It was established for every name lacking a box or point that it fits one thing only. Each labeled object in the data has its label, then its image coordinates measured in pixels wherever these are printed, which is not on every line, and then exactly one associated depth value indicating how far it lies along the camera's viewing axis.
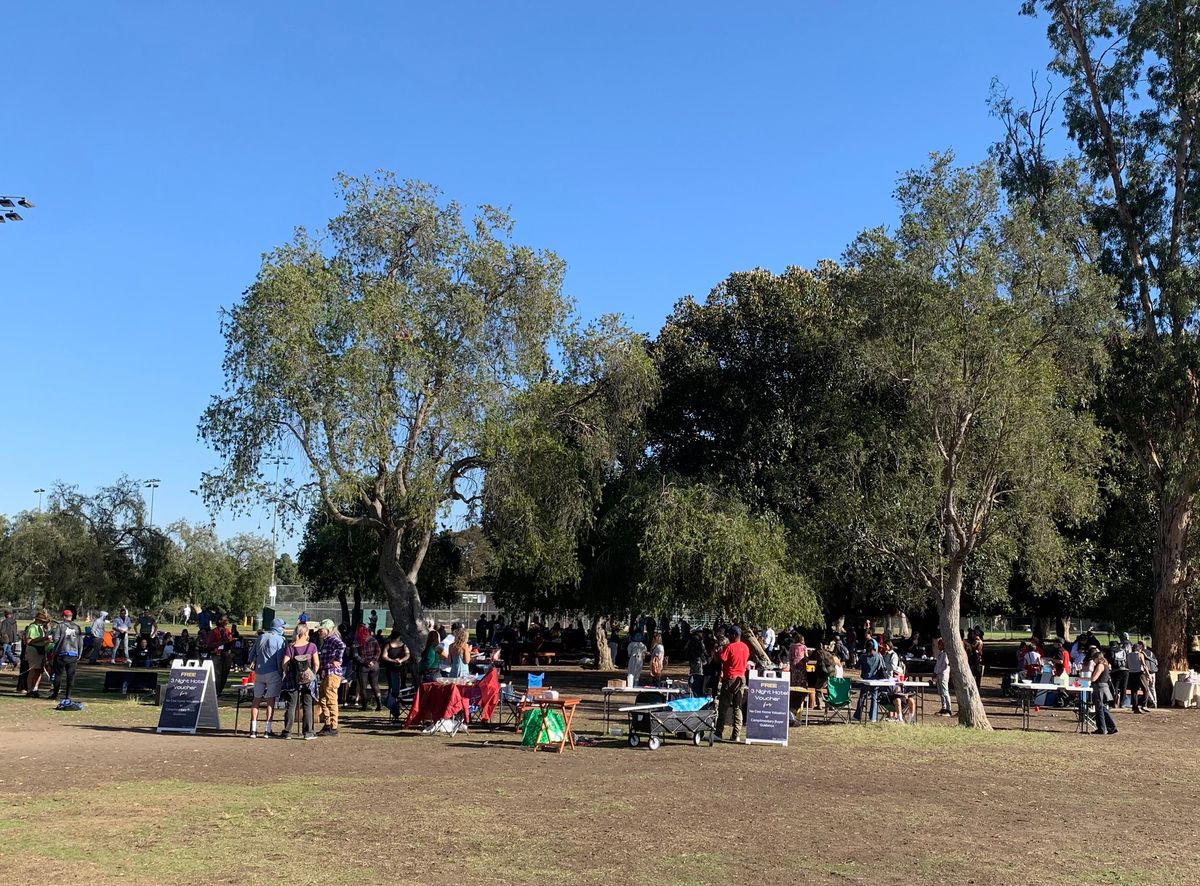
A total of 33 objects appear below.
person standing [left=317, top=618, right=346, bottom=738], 15.22
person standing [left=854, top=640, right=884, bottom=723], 19.27
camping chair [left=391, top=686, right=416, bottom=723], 16.86
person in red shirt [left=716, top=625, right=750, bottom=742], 15.86
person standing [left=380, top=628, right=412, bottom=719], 16.97
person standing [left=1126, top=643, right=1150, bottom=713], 23.50
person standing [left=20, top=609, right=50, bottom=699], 20.55
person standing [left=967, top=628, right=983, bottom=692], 26.94
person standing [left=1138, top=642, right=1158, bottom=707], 24.17
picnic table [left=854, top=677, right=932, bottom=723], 18.17
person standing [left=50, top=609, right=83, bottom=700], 19.80
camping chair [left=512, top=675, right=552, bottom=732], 14.93
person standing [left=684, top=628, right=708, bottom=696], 20.82
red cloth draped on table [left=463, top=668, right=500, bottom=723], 16.47
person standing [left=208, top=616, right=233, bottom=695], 21.91
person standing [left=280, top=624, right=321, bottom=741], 14.57
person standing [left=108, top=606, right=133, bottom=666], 31.86
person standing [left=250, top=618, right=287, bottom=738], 14.88
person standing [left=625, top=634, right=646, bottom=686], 21.03
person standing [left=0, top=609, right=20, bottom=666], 23.08
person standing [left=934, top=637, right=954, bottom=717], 21.45
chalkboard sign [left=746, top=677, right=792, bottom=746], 15.61
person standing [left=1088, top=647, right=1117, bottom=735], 18.78
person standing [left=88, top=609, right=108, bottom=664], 32.34
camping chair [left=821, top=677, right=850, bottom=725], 19.08
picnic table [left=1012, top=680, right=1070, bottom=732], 18.69
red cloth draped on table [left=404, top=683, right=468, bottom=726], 15.80
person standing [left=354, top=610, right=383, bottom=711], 18.64
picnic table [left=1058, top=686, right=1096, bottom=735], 19.03
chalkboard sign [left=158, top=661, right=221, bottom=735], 15.38
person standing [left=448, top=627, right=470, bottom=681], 16.38
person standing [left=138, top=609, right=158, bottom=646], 33.00
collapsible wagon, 15.08
